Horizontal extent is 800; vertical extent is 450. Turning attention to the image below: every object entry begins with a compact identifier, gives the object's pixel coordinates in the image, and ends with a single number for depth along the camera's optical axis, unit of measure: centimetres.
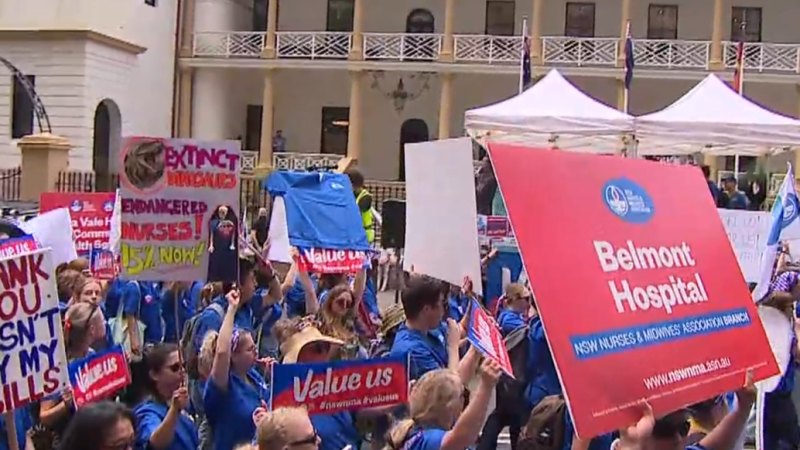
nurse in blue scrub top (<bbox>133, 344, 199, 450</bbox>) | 497
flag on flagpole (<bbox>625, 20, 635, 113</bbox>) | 2252
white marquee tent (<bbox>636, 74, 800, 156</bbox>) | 1482
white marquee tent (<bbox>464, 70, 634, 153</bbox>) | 1510
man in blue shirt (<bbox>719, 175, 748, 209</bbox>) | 1841
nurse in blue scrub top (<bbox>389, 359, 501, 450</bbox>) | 423
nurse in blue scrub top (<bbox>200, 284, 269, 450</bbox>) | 536
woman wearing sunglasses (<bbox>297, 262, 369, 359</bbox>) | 661
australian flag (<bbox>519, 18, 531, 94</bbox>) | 2030
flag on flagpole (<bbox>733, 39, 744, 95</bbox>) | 2035
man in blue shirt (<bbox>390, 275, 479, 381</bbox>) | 581
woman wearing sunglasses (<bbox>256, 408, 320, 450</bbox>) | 405
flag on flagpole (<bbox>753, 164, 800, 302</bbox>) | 776
